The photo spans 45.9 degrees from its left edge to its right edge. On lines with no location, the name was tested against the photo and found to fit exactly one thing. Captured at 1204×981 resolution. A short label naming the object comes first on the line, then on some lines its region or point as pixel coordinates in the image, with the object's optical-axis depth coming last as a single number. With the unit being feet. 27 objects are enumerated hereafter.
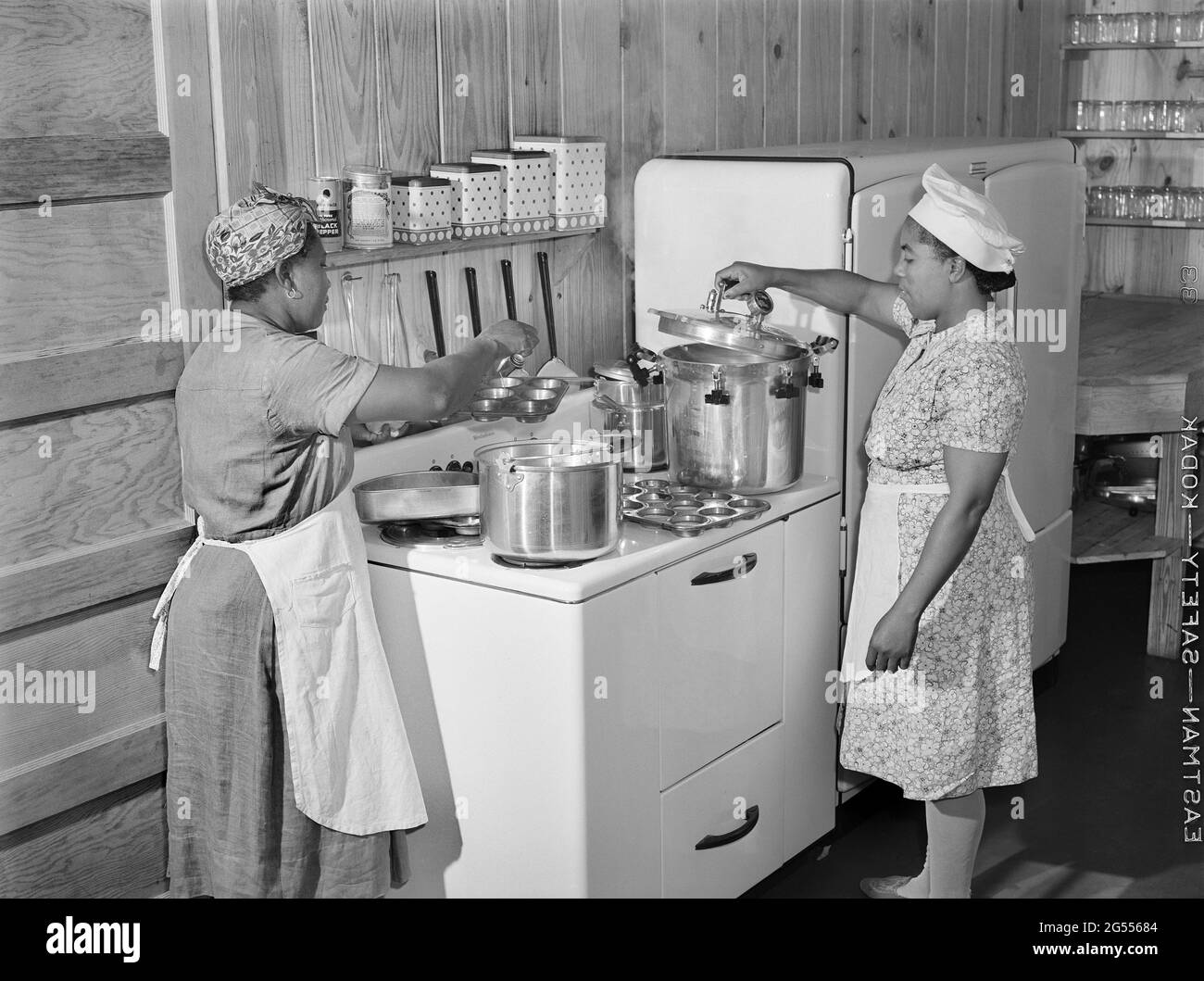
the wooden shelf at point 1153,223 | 18.43
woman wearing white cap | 8.44
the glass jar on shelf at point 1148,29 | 18.45
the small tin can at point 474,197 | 9.18
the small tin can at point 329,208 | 8.46
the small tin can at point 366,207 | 8.60
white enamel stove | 7.78
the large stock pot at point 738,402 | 9.18
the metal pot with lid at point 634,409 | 9.89
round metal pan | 8.37
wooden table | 13.56
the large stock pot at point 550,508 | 7.72
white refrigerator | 9.93
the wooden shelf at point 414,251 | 8.63
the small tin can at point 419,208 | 8.87
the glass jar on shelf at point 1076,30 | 18.84
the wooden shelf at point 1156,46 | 18.37
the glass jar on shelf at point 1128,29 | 18.52
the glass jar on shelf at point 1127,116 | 18.60
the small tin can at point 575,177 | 9.94
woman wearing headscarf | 7.30
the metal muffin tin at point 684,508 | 8.69
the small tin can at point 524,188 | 9.52
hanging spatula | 10.20
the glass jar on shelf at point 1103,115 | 18.80
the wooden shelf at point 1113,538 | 14.07
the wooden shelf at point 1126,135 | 18.35
